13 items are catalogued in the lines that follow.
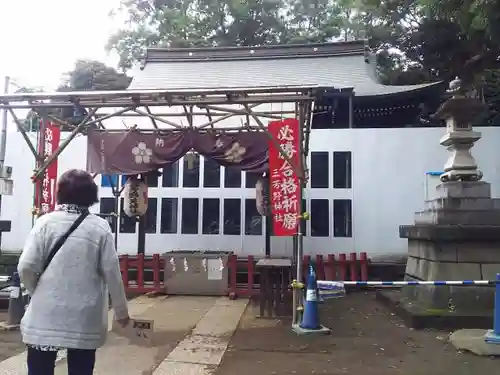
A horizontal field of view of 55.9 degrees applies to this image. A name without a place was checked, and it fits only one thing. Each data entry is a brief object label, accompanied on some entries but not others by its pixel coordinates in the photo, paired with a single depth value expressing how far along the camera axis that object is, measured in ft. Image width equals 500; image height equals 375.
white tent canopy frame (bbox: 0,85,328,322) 23.54
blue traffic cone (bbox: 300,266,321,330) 23.03
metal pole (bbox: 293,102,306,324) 24.12
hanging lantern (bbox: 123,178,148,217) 34.42
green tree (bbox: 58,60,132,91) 83.20
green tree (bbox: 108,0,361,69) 95.91
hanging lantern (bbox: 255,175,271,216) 34.86
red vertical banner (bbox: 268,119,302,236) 24.98
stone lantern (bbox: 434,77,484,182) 28.68
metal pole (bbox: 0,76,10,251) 32.08
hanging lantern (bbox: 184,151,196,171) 36.78
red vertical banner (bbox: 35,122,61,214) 27.07
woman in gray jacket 9.39
